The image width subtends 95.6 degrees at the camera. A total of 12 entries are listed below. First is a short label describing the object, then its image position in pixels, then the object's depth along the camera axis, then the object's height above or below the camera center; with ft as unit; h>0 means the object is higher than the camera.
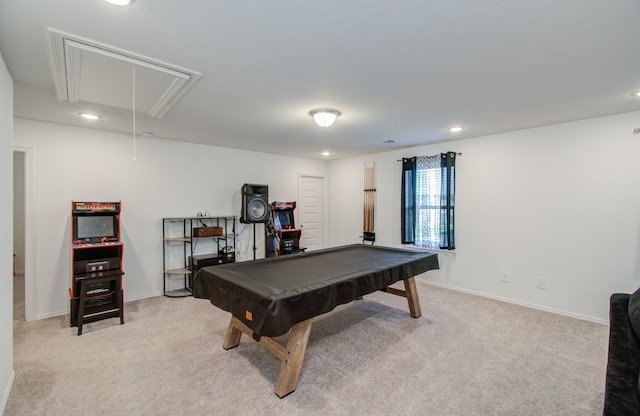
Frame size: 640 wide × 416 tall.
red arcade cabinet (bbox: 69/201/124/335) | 10.53 -2.09
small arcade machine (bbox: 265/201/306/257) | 17.49 -1.53
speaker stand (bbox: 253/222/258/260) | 17.61 -2.15
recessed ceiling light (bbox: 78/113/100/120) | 10.69 +3.45
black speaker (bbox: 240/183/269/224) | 16.12 +0.22
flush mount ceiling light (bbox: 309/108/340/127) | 9.88 +3.12
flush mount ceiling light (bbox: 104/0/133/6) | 4.59 +3.28
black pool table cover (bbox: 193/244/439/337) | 6.44 -2.05
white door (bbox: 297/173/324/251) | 20.76 -0.24
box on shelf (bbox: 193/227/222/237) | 14.75 -1.27
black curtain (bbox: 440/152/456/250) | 14.92 +0.54
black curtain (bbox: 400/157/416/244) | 16.37 +0.36
